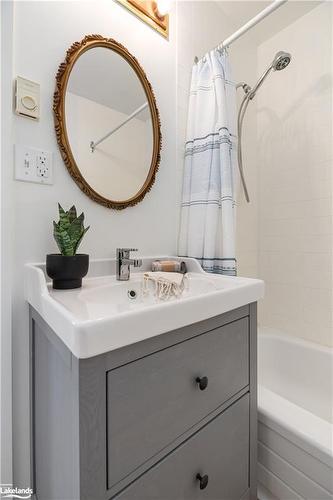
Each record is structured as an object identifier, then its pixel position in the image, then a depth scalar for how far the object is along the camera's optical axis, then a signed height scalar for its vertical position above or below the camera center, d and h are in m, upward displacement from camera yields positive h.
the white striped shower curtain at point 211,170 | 1.18 +0.36
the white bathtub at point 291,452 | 0.79 -0.67
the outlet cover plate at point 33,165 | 0.82 +0.26
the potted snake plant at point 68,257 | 0.78 -0.04
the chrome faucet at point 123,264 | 0.98 -0.07
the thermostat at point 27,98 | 0.81 +0.47
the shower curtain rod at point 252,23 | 1.04 +0.97
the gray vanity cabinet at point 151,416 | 0.48 -0.40
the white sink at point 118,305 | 0.46 -0.15
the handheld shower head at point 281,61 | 1.28 +0.93
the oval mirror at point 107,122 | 0.93 +0.49
